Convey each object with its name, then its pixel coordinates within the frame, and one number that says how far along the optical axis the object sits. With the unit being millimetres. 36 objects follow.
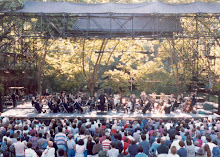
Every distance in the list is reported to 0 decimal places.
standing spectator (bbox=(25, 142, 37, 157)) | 7938
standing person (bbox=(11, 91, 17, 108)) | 21414
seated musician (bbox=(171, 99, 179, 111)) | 19278
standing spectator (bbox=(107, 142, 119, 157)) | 8062
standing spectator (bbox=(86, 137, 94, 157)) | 8620
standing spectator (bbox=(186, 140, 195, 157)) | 8484
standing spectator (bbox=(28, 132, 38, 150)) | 9359
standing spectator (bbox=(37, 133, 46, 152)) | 9180
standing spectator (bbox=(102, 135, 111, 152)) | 8664
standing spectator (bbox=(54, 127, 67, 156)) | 9094
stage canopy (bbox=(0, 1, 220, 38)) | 16641
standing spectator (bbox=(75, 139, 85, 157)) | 8359
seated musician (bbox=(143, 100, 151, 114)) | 18427
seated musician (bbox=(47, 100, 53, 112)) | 18781
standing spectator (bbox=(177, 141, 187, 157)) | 8164
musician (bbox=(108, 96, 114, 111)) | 19938
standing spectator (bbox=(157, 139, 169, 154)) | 8129
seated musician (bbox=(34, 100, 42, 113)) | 18633
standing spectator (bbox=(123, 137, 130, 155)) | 8955
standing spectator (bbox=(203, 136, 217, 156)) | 8570
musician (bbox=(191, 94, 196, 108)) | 18811
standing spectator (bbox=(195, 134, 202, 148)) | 9059
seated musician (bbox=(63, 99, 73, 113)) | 18612
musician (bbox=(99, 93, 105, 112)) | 18406
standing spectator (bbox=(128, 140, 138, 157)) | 8384
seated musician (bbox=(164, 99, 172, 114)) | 18600
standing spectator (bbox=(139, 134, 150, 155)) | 8975
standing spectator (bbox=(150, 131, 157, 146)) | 9633
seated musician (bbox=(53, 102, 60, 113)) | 18766
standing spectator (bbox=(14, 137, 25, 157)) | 8594
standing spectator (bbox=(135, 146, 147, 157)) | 7551
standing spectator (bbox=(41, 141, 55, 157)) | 8000
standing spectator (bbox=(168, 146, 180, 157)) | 7430
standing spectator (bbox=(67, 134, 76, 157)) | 8922
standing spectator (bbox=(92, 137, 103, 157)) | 8391
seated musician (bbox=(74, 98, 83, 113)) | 18578
